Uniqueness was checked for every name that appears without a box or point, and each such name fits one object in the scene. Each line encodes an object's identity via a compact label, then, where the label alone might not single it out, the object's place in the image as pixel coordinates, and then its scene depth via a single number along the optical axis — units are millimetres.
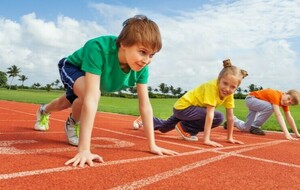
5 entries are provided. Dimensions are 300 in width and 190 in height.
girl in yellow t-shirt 3317
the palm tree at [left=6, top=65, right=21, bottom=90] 82656
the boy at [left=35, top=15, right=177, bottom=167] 2041
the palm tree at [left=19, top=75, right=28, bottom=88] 90249
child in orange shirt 4746
